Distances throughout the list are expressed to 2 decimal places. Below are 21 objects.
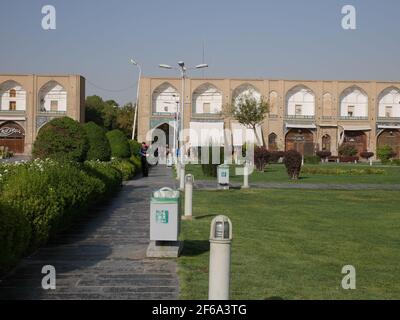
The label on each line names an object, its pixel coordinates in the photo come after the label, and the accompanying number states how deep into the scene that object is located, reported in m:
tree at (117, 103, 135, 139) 65.94
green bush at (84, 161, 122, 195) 13.62
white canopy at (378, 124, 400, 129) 57.25
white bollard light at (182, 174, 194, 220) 11.42
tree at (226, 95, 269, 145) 48.72
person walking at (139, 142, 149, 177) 26.44
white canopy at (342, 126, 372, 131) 56.78
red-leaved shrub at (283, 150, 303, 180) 25.22
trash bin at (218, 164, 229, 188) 18.98
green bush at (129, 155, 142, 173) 27.61
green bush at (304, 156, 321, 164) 44.62
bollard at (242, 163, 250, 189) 19.96
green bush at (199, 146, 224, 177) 26.55
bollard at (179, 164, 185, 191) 18.91
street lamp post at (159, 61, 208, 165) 26.30
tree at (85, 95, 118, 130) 68.88
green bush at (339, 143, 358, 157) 54.16
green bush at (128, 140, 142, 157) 32.03
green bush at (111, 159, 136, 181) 21.13
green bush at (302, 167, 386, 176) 30.70
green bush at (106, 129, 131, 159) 25.23
